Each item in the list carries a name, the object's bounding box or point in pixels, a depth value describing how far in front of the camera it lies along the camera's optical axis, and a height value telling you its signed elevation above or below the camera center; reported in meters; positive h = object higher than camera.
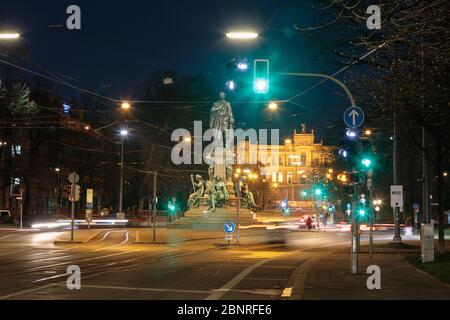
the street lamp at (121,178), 62.69 +2.68
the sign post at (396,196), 28.91 +0.46
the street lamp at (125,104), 51.99 +8.04
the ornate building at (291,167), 146.75 +9.10
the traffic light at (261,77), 20.72 +4.02
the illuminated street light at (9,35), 19.76 +5.09
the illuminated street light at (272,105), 34.49 +5.25
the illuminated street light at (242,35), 20.36 +5.25
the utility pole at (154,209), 38.17 -0.19
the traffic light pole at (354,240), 18.72 -0.94
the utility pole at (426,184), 26.25 +0.90
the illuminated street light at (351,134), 19.27 +2.11
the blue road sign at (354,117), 18.92 +2.55
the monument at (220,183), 58.25 +2.08
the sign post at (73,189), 37.03 +0.96
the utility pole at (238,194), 36.40 +0.68
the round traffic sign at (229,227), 33.97 -1.05
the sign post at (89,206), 46.31 +0.01
